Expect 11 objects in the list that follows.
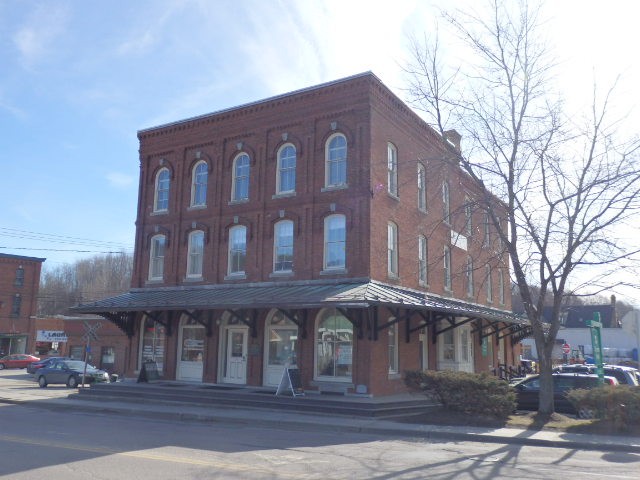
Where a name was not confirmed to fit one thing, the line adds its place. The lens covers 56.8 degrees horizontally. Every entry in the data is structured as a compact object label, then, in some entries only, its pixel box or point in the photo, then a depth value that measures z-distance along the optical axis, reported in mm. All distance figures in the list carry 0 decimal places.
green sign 18359
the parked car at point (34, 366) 39381
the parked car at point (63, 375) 31609
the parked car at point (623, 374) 21781
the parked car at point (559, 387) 19375
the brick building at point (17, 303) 61375
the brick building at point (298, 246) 21172
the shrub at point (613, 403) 14414
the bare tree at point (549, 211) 16312
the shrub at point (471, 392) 16189
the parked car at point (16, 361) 51219
